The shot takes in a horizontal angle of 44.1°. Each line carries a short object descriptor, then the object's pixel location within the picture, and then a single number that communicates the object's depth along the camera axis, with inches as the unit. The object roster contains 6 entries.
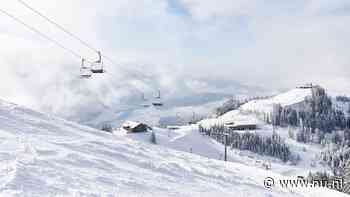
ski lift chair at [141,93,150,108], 1277.8
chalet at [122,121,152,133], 5011.8
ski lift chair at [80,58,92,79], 911.5
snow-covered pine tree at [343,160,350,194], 1371.8
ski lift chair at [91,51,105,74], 893.8
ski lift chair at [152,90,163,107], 1267.2
